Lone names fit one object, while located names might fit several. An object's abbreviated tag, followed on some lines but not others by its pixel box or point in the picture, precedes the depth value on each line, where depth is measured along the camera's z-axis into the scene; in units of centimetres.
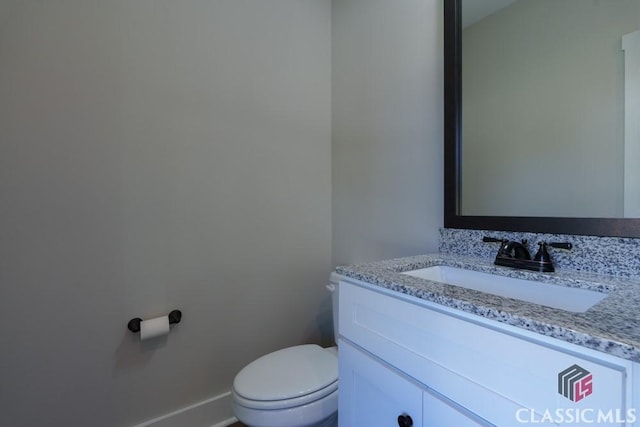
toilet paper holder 123
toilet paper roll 122
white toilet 98
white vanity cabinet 43
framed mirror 83
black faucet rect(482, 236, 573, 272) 87
